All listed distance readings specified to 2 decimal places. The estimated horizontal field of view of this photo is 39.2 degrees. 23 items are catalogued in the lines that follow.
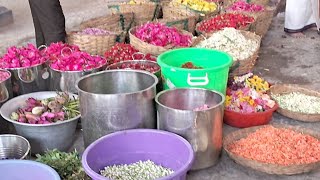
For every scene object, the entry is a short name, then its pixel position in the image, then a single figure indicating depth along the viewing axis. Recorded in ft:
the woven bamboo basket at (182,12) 17.79
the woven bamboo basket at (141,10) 17.88
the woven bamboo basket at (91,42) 14.61
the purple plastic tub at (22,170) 7.69
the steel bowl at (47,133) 9.53
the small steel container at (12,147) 9.07
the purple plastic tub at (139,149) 8.53
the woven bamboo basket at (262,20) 17.48
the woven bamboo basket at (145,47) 13.39
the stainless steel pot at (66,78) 11.19
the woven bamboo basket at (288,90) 11.57
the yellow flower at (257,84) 12.40
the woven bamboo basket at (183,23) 16.30
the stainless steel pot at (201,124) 8.80
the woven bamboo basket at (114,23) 16.45
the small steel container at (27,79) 11.55
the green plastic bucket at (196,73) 10.13
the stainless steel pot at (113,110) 9.03
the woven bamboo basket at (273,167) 8.86
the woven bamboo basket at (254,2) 19.85
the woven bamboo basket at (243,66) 13.02
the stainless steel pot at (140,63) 11.50
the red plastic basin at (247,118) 10.91
